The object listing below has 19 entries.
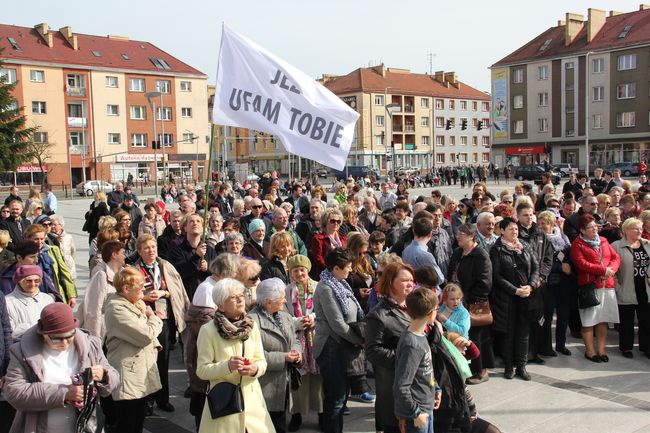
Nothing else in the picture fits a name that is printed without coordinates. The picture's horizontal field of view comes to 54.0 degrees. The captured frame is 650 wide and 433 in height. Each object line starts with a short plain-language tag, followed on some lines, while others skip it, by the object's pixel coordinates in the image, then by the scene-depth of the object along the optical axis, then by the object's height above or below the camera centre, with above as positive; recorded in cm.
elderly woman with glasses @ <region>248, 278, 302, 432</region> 487 -122
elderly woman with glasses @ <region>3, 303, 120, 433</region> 380 -115
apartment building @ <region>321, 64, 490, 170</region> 8656 +940
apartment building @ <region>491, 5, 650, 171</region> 6419 +908
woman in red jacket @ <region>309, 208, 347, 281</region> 782 -71
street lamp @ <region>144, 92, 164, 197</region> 3844 +554
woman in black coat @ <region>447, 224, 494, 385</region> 664 -101
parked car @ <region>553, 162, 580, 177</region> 5624 +80
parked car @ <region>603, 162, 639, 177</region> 5456 +73
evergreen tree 4100 +361
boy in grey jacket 427 -129
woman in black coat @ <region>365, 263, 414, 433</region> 470 -112
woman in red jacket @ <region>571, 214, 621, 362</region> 749 -116
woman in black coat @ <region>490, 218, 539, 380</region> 692 -124
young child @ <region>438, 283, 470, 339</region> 562 -115
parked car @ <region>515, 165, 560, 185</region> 5403 +57
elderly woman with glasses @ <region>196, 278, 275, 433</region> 416 -114
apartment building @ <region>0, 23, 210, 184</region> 6506 +933
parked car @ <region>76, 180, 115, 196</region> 5384 +0
